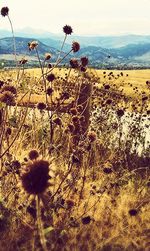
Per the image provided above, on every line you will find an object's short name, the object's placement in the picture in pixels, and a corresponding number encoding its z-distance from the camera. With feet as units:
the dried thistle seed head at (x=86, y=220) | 9.19
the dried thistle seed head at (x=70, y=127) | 11.49
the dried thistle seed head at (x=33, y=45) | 12.66
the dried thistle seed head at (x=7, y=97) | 8.86
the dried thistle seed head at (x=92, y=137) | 10.83
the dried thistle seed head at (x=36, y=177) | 4.70
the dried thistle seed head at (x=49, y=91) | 12.37
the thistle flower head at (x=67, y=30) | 12.96
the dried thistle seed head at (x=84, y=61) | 13.56
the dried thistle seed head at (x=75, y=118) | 12.85
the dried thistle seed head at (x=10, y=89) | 9.63
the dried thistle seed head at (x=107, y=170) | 10.65
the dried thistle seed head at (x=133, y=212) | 9.23
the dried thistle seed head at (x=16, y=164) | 9.99
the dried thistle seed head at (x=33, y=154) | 6.51
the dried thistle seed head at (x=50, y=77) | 12.22
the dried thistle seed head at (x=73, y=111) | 13.21
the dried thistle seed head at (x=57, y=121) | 12.07
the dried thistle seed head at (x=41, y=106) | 12.15
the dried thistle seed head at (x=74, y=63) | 13.11
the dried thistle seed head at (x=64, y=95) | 12.49
